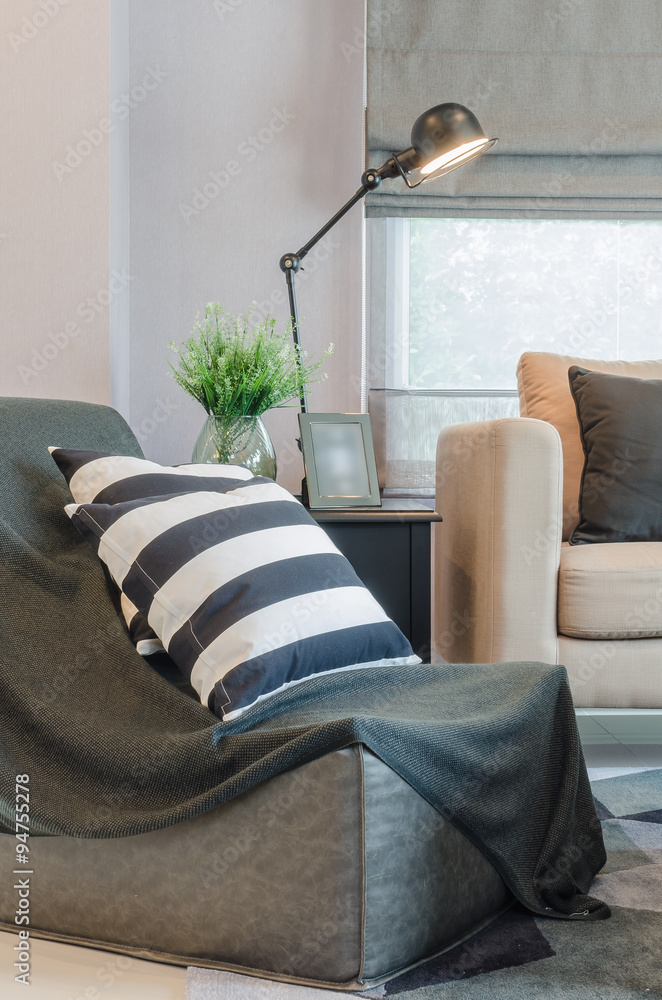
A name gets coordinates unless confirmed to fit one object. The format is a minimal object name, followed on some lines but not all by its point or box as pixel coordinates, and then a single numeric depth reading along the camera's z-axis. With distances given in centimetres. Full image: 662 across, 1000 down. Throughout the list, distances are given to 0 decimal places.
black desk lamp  211
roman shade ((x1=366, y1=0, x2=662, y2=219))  260
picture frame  195
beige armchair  174
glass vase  194
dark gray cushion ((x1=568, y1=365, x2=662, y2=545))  196
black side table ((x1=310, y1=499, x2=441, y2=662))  183
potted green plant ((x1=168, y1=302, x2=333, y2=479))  193
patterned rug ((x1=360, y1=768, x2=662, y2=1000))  96
